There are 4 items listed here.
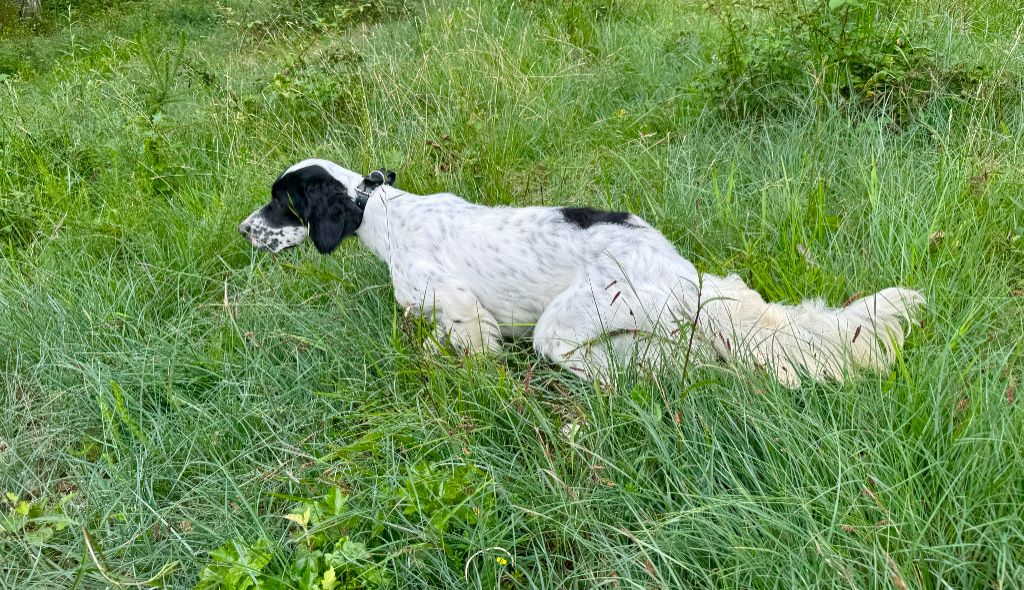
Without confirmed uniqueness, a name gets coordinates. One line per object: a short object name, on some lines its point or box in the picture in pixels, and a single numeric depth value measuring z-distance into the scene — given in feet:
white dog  7.55
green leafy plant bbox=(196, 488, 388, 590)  6.18
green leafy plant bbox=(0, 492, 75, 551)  7.38
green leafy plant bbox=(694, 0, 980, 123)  12.97
